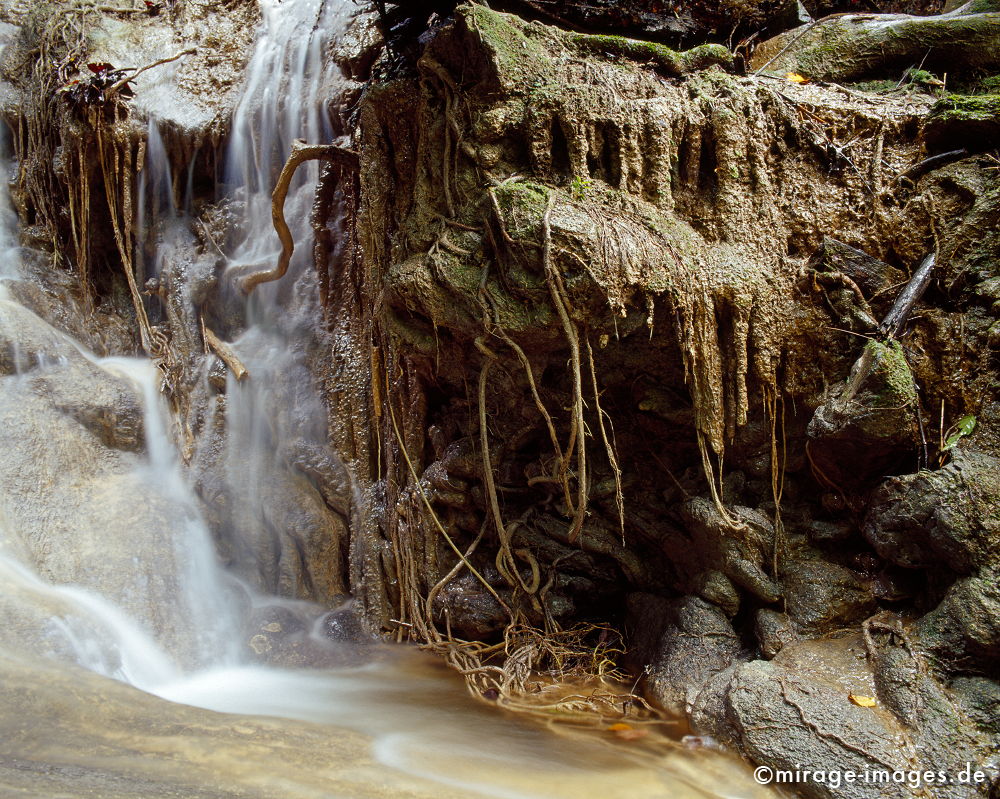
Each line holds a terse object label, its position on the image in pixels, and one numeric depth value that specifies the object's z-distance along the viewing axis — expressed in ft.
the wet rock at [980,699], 9.96
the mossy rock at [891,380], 11.67
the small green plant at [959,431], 11.67
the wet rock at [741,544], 12.95
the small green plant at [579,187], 12.69
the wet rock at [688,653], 12.69
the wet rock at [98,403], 18.47
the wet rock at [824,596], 12.23
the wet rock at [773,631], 12.18
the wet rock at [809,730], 9.71
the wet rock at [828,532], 12.88
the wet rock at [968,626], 10.27
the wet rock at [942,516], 10.73
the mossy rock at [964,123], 13.24
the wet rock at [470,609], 15.51
